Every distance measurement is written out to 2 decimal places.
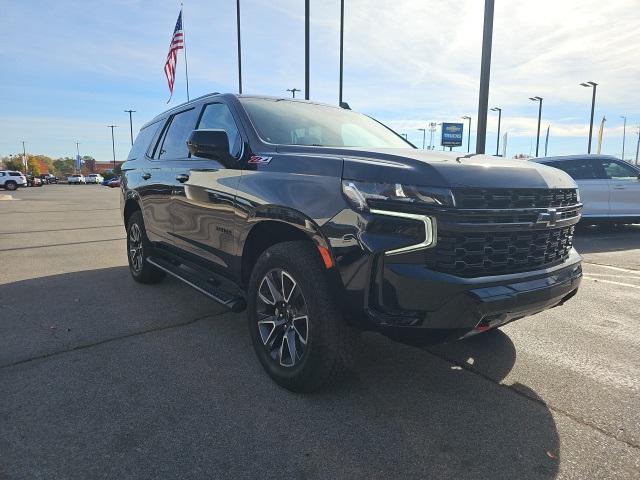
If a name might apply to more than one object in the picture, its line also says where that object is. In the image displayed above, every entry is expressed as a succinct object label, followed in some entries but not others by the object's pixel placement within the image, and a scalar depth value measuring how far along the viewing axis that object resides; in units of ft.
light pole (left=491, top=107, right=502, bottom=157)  179.65
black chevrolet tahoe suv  7.86
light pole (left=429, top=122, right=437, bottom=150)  240.12
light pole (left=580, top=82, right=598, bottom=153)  125.49
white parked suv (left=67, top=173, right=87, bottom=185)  266.57
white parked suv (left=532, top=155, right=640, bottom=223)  33.55
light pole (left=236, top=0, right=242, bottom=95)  64.54
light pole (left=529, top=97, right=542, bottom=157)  156.89
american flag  59.93
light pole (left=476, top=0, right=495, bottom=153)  32.32
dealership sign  182.29
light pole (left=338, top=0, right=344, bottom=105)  59.57
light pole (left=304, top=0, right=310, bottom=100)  48.72
